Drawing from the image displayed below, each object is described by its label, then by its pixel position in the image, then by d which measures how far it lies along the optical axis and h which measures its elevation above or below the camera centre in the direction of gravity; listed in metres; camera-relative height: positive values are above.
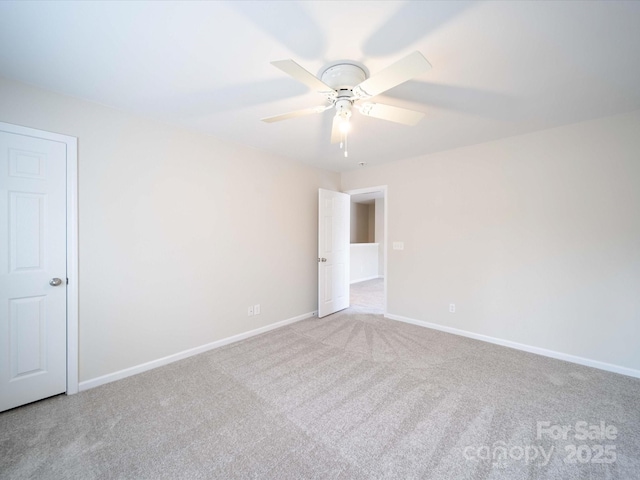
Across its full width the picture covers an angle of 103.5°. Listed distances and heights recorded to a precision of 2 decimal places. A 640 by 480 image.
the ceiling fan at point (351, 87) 1.36 +0.92
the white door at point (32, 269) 1.91 -0.28
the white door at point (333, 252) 4.16 -0.25
